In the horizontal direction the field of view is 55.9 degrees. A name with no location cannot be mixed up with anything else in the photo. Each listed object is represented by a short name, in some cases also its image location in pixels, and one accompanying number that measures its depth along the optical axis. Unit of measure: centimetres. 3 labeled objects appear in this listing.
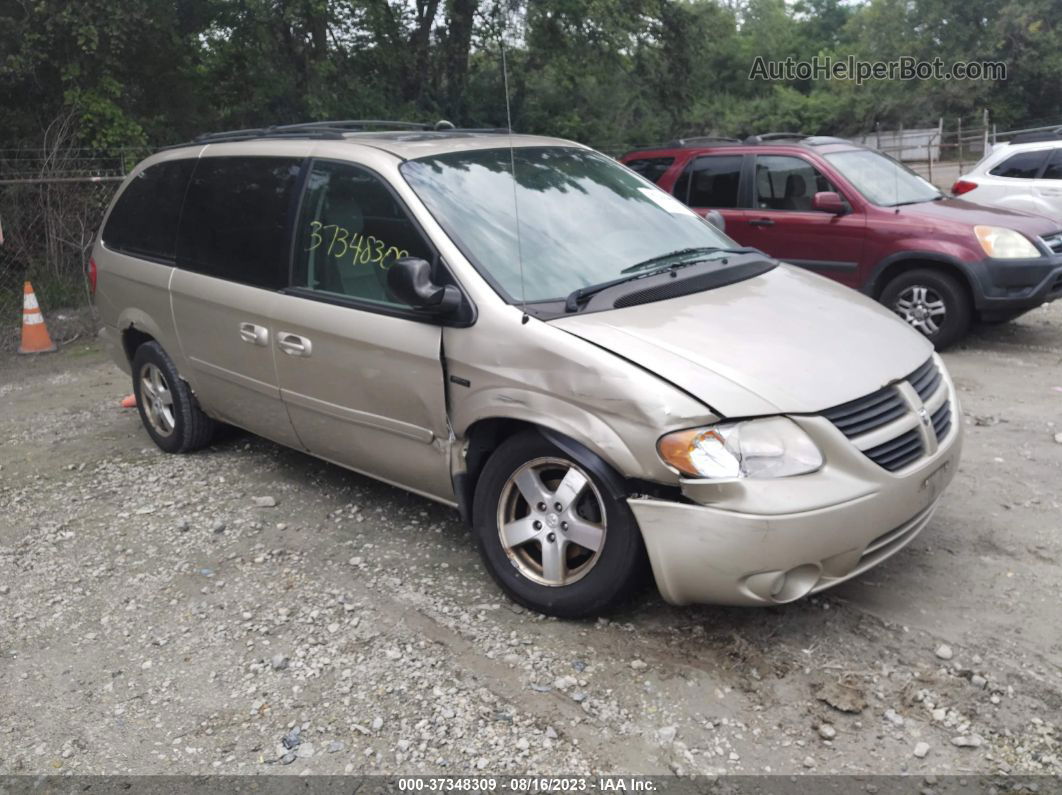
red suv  771
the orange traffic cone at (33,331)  985
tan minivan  331
